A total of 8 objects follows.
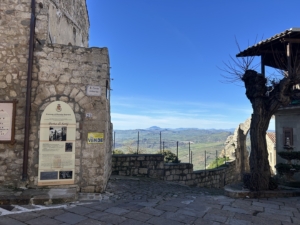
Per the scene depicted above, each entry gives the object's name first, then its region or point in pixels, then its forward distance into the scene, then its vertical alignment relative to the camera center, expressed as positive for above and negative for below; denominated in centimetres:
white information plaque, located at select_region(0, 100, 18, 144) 510 +15
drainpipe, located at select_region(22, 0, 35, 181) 509 +74
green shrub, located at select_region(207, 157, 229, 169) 1494 -219
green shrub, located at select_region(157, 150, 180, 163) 1345 -161
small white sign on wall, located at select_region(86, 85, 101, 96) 554 +96
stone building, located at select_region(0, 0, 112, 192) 516 +74
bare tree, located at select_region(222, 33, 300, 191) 579 +67
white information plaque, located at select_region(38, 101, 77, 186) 519 -40
